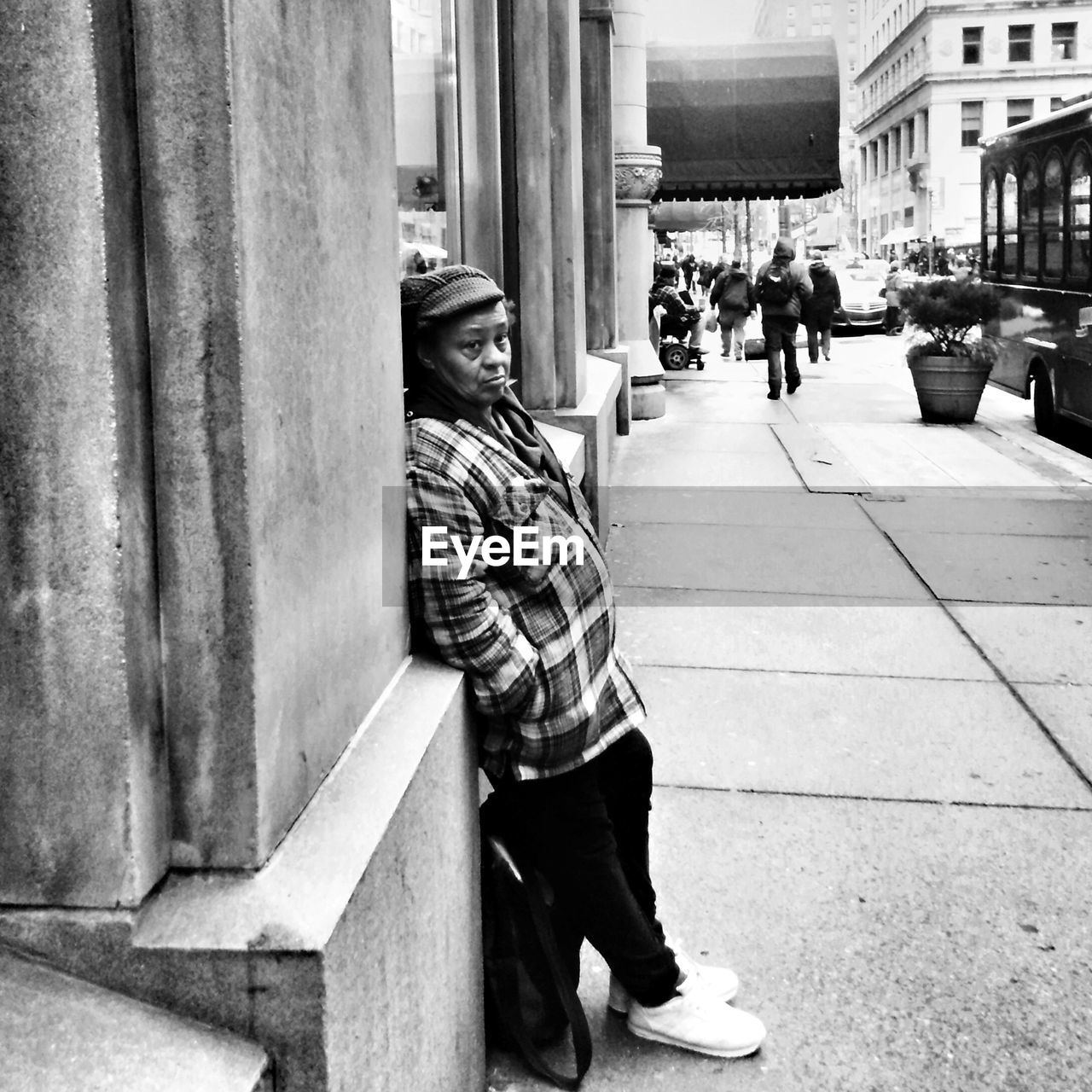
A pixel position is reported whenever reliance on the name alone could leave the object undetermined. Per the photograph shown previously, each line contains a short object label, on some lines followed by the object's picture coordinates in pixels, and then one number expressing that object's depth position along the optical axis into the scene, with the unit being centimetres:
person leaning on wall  271
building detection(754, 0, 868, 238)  16675
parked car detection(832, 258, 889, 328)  3050
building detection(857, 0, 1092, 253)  8394
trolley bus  1286
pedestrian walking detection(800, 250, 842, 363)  2138
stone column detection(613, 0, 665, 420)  1386
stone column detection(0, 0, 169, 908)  168
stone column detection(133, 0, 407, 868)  180
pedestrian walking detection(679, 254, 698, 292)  3475
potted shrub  1315
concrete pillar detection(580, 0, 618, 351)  1143
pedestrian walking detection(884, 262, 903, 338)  3064
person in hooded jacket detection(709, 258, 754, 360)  2230
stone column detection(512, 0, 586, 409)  648
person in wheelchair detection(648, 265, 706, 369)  2097
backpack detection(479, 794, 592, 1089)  295
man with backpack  1597
